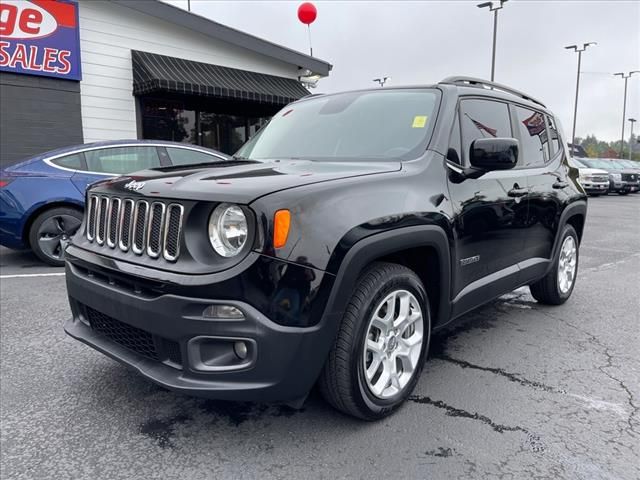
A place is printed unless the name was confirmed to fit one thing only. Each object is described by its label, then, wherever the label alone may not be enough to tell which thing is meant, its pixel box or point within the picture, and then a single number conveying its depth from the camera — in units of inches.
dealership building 387.9
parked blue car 237.0
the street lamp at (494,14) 854.5
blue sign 376.8
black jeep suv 82.4
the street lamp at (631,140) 2435.0
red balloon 531.2
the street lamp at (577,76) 1363.2
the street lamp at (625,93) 1779.0
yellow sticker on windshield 122.8
